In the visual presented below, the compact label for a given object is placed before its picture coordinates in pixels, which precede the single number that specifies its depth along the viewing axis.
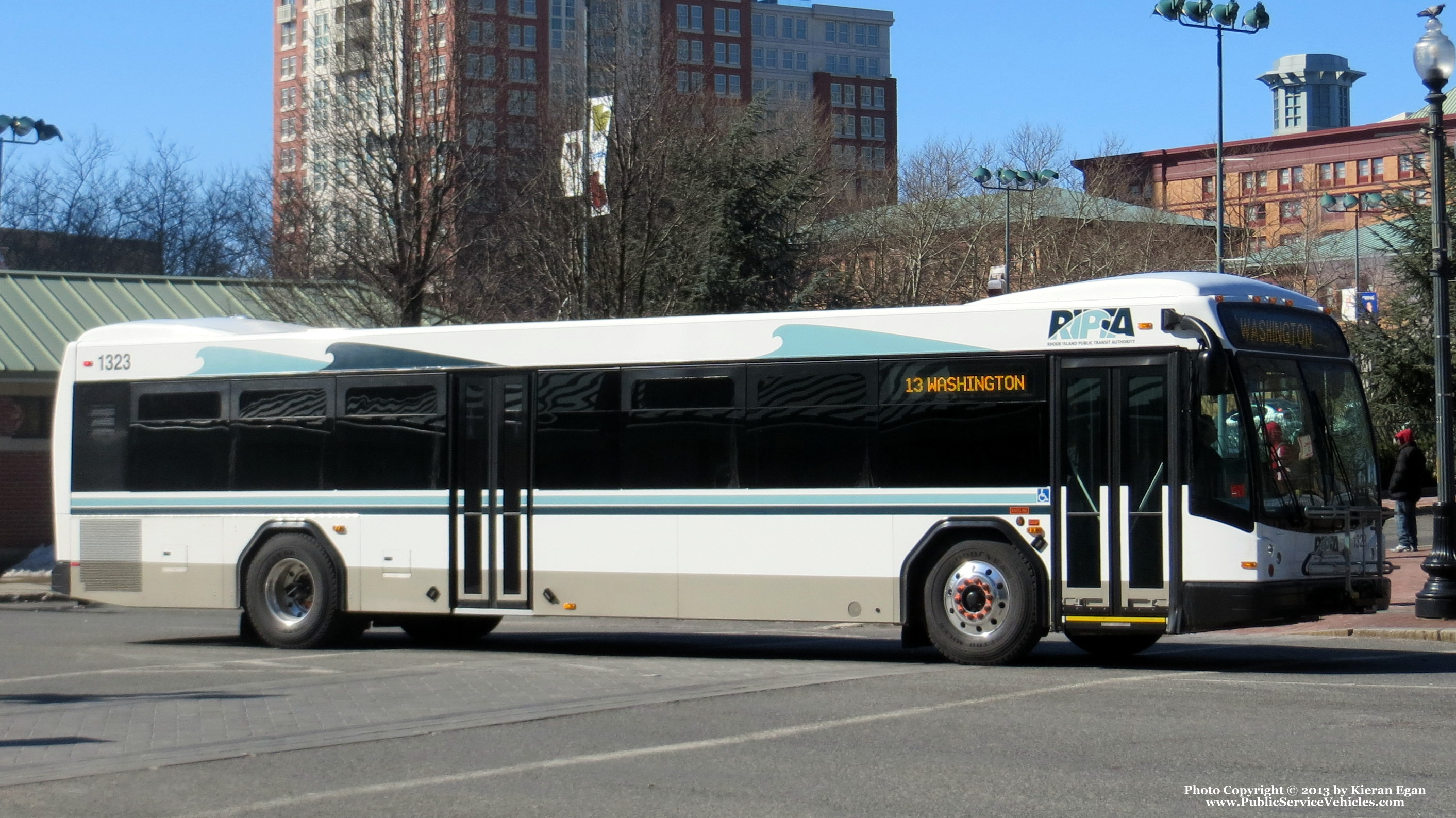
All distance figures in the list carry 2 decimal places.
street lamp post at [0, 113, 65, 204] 42.19
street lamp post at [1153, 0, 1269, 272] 33.94
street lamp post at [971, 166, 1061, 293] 49.81
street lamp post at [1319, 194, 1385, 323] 64.00
